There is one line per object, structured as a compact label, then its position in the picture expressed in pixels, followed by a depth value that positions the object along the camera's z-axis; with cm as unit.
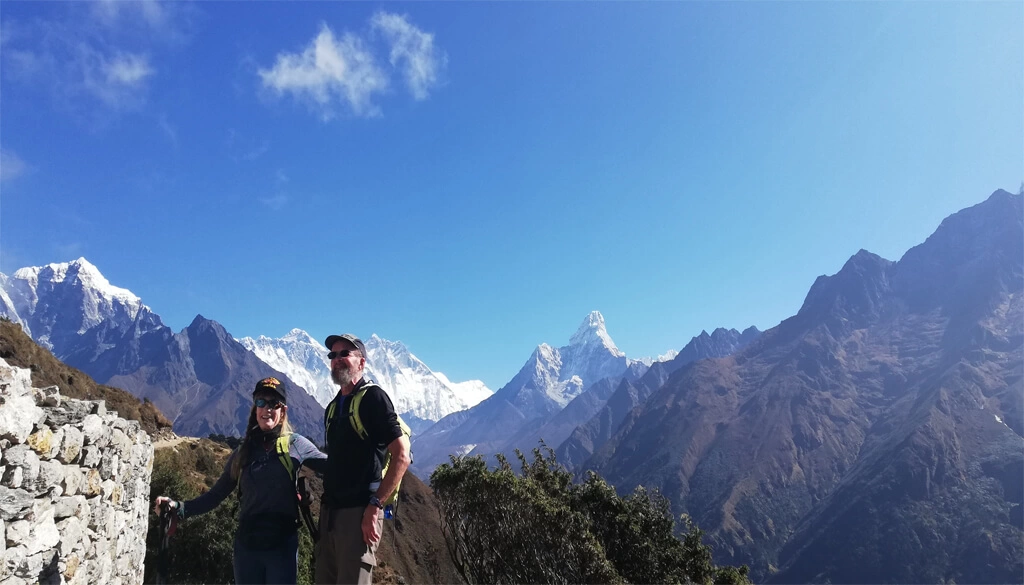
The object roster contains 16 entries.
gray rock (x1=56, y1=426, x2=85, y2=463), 520
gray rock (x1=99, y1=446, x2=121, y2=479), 616
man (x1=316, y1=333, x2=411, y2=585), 431
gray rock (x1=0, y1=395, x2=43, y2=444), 443
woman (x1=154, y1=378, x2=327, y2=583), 463
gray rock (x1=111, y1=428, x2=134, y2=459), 643
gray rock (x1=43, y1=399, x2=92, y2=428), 517
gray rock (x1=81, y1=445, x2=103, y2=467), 564
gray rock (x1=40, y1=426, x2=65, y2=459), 501
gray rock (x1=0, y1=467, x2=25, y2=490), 442
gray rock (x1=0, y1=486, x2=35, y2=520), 437
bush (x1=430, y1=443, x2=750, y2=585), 1622
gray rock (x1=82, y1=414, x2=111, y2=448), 564
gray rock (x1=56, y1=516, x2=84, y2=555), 518
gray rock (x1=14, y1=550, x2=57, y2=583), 457
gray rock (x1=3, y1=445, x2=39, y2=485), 443
